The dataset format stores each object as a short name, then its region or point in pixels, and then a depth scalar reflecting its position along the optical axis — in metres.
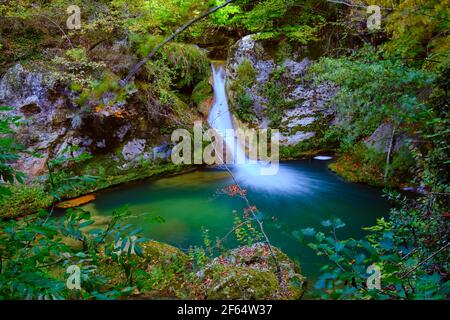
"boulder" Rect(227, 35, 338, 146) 11.27
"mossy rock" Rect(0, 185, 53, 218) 7.31
